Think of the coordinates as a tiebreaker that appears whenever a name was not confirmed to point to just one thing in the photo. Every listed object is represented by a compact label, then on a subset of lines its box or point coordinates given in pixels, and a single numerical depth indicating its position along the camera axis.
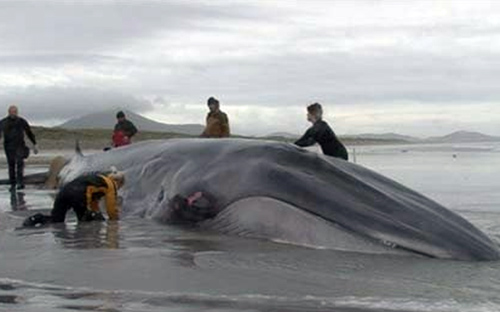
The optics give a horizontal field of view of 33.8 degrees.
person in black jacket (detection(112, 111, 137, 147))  17.47
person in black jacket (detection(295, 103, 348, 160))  11.62
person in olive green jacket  14.48
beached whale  7.16
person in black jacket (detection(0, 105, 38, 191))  17.41
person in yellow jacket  9.69
